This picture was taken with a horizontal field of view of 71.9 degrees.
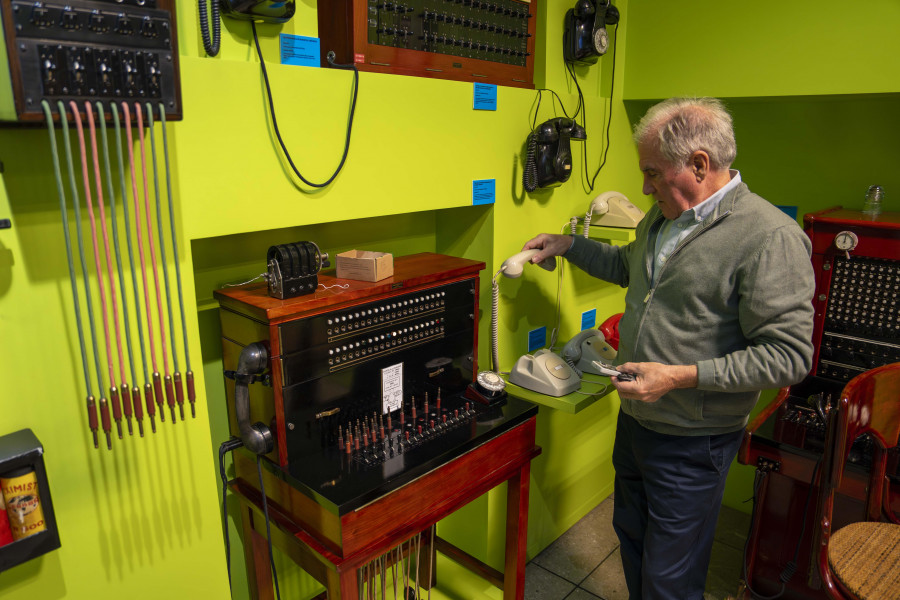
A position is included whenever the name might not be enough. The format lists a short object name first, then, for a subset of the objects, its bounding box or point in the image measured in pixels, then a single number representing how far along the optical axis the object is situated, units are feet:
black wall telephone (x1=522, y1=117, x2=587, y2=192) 7.50
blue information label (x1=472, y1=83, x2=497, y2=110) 6.88
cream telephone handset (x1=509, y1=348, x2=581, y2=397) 7.09
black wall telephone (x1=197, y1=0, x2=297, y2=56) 4.84
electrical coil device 5.14
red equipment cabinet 7.17
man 5.15
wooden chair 5.17
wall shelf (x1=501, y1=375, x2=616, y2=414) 6.87
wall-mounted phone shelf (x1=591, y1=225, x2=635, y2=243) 8.19
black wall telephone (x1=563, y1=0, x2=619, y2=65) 8.00
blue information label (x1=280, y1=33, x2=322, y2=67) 5.69
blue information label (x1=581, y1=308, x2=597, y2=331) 9.53
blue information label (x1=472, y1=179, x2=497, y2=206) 7.16
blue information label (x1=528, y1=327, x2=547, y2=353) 8.47
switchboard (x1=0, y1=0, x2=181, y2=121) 3.30
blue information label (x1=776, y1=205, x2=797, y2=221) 9.48
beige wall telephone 8.37
